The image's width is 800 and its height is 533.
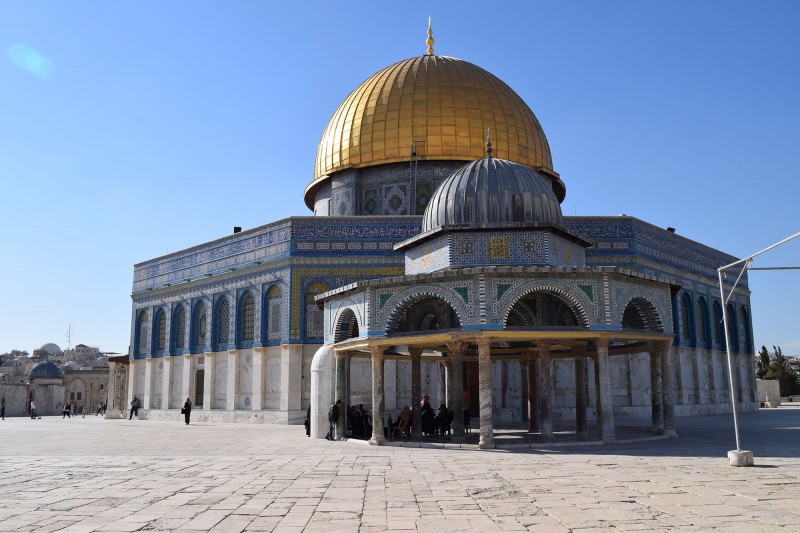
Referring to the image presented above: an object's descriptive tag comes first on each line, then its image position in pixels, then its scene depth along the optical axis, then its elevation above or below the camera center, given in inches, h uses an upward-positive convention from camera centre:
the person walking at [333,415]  649.6 -33.4
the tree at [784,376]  2235.5 -12.2
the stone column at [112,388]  1421.0 -14.2
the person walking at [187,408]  1016.2 -39.6
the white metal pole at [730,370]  410.6 +1.6
